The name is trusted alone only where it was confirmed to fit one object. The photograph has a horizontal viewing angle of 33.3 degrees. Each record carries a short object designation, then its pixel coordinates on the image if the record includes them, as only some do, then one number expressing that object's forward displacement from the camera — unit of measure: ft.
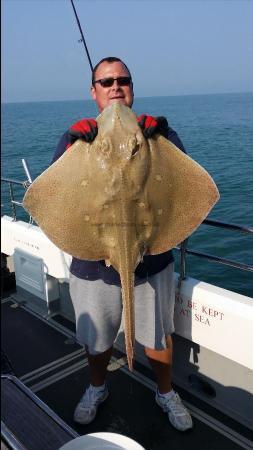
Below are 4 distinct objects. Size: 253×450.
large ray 6.74
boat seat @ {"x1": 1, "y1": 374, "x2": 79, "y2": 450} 7.19
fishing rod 12.66
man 8.36
